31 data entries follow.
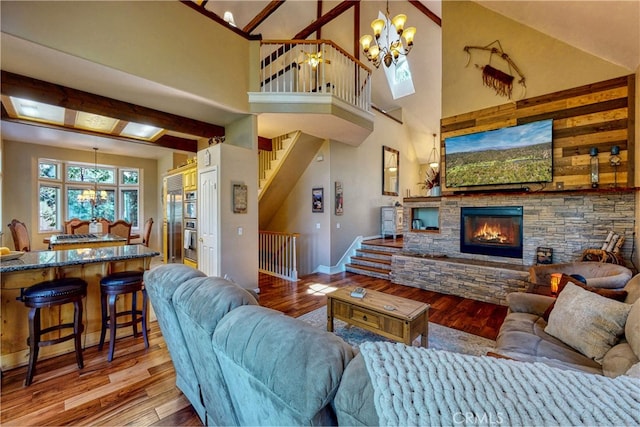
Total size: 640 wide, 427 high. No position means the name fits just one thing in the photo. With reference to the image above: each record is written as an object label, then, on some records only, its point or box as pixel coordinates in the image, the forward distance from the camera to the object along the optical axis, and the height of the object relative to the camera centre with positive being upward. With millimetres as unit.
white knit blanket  545 -424
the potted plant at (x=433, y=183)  5281 +567
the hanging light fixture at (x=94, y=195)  7020 +459
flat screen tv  4016 +898
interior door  4207 -203
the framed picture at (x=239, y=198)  4281 +210
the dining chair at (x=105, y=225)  6398 -341
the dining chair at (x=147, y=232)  6246 -506
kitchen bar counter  2334 -695
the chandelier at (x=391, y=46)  3656 +2522
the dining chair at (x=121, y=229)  5949 -406
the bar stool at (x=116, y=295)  2474 -858
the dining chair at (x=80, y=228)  5996 -382
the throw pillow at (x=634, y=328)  1452 -695
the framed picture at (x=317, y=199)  6031 +263
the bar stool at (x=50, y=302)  2148 -768
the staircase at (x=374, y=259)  5730 -1120
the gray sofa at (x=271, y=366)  684 -478
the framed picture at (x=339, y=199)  6074 +266
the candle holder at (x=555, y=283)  2657 -755
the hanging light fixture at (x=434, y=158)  8451 +1779
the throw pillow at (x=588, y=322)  1674 -765
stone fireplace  3602 -432
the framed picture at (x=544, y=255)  3926 -688
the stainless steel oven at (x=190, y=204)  5008 +130
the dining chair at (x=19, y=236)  4629 -439
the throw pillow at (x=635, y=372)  1010 -639
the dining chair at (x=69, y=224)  6005 -303
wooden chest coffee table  2365 -1018
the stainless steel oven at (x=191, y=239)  4996 -560
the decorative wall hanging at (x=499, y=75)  4273 +2269
